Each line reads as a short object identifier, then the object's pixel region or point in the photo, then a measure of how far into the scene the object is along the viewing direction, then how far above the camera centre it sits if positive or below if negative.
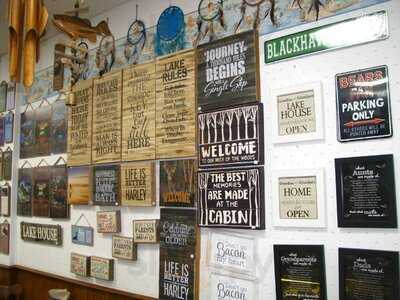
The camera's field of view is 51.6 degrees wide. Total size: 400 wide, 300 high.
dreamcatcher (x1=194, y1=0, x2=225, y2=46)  2.27 +0.95
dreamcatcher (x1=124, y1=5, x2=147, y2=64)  2.67 +0.96
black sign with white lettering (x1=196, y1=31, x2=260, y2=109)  2.10 +0.61
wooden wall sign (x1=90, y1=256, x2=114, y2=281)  2.68 -0.52
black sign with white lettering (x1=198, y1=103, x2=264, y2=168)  2.06 +0.26
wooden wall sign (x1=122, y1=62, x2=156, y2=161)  2.52 +0.48
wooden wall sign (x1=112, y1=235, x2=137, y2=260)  2.54 -0.37
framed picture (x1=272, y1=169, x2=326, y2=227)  1.83 -0.05
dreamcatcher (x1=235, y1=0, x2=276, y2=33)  2.06 +0.89
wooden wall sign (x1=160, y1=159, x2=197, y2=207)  2.28 +0.03
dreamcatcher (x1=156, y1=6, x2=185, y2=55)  2.44 +0.94
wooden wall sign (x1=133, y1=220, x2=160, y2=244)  2.43 -0.26
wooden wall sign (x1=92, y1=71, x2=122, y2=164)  2.71 +0.48
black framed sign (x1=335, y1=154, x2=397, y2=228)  1.65 -0.03
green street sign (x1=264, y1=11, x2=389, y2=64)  1.73 +0.67
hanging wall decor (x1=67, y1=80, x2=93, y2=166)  2.92 +0.46
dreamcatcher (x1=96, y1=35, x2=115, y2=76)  2.86 +0.94
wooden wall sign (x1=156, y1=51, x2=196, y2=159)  2.32 +0.47
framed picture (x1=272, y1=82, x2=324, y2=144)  1.87 +0.34
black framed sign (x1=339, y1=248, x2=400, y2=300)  1.61 -0.35
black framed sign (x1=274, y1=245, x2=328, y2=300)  1.79 -0.38
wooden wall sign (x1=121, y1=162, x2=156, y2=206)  2.47 +0.03
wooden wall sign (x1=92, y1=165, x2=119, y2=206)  2.68 +0.03
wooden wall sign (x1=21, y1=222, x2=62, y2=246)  3.16 -0.34
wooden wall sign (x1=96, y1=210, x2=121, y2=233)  2.66 -0.21
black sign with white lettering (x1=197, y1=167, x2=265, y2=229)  2.03 -0.05
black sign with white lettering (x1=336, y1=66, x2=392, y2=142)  1.69 +0.34
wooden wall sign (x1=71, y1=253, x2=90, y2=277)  2.84 -0.52
